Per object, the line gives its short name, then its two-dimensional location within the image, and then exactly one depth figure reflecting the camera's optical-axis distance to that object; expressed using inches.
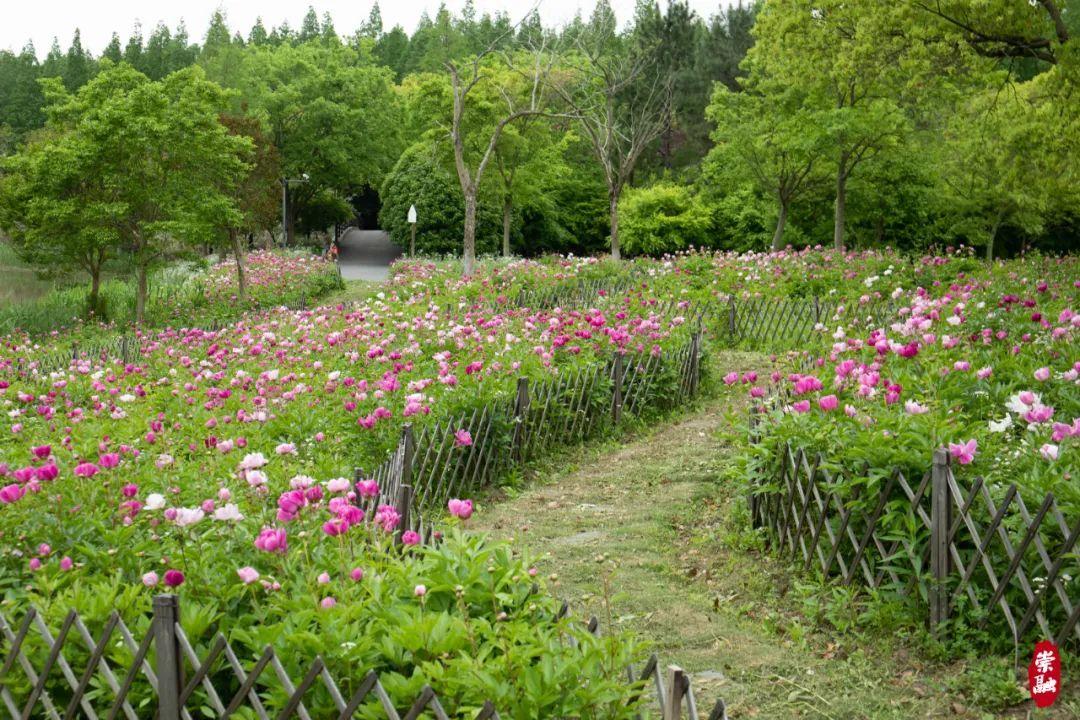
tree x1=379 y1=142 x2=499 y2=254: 1638.8
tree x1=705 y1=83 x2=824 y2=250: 1069.8
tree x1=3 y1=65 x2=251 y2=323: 810.2
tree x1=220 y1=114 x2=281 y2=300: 1029.8
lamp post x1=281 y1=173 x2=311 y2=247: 1483.8
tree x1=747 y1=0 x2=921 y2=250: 577.3
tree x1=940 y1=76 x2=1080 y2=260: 697.6
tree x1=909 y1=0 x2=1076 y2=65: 537.0
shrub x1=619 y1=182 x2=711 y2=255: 1354.6
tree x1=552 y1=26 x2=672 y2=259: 1118.2
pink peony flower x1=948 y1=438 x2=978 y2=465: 177.5
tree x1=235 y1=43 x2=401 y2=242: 1889.8
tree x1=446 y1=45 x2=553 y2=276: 1336.1
